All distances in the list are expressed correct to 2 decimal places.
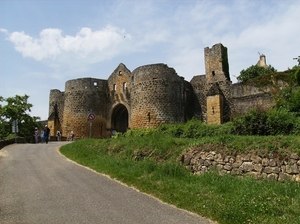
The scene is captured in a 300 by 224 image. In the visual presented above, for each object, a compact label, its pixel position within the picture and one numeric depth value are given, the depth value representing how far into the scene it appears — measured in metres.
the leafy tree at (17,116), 34.09
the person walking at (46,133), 25.93
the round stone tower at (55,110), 37.12
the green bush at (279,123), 13.02
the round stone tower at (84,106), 33.06
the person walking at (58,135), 32.96
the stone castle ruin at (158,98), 24.86
